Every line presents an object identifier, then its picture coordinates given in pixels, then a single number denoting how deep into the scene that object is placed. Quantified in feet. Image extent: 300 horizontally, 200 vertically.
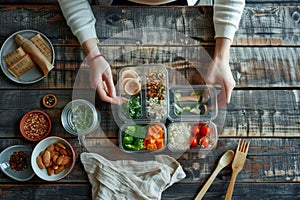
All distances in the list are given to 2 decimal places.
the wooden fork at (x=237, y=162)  4.72
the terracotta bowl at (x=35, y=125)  4.78
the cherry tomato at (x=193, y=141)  4.75
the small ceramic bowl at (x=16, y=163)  4.73
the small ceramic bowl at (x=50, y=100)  4.88
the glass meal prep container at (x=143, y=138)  4.73
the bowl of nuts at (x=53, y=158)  4.64
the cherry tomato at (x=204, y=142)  4.73
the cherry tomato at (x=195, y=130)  4.75
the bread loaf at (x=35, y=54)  4.87
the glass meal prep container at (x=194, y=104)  4.81
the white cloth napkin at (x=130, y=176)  4.63
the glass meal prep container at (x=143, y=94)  4.79
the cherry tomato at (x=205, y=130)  4.74
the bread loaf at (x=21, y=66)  4.89
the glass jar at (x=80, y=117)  4.79
